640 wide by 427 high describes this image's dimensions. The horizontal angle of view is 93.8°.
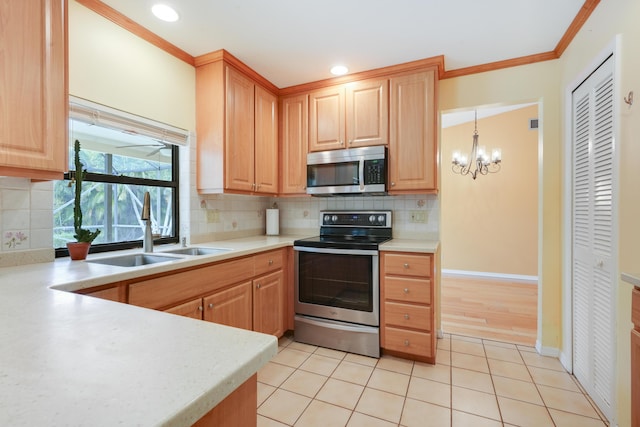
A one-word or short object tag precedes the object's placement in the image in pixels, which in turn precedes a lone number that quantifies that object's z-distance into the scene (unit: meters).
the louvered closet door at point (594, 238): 1.56
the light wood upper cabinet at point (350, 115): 2.57
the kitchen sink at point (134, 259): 1.78
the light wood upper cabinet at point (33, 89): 1.14
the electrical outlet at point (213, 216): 2.57
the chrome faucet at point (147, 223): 1.96
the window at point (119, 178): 1.80
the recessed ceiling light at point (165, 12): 1.76
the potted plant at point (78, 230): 1.67
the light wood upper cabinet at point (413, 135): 2.41
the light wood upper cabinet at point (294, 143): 2.89
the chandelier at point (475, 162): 4.28
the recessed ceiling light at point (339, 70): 2.53
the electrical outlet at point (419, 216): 2.69
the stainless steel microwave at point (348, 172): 2.50
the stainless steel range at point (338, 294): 2.28
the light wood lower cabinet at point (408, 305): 2.15
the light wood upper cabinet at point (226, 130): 2.34
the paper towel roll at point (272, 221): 3.12
